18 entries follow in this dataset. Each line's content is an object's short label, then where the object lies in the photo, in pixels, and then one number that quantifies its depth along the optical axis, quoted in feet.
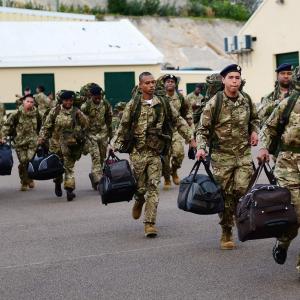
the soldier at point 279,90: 35.60
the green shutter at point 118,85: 110.83
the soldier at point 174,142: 46.73
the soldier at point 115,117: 76.55
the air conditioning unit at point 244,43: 113.50
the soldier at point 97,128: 48.39
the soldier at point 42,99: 88.05
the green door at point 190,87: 120.59
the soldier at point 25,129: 50.21
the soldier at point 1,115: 48.51
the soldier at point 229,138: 28.84
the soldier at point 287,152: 24.29
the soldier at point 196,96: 81.56
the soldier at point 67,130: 45.16
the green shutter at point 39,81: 106.63
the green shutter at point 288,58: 105.81
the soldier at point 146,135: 33.19
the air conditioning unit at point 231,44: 115.31
